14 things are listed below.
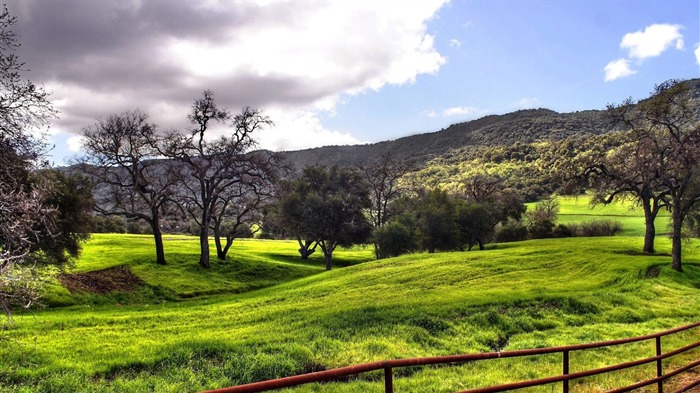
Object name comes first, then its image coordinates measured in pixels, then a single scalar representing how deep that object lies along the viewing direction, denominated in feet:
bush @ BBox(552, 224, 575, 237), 235.61
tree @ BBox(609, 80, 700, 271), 102.73
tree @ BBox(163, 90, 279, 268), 140.36
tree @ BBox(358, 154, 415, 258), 218.38
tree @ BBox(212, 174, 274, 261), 147.95
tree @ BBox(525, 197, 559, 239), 237.86
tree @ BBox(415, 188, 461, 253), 184.96
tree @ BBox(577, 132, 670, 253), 114.93
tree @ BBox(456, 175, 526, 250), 188.85
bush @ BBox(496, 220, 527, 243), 239.91
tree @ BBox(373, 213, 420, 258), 179.93
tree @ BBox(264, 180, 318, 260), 180.47
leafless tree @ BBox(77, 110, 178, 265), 127.44
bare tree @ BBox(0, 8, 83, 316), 30.17
